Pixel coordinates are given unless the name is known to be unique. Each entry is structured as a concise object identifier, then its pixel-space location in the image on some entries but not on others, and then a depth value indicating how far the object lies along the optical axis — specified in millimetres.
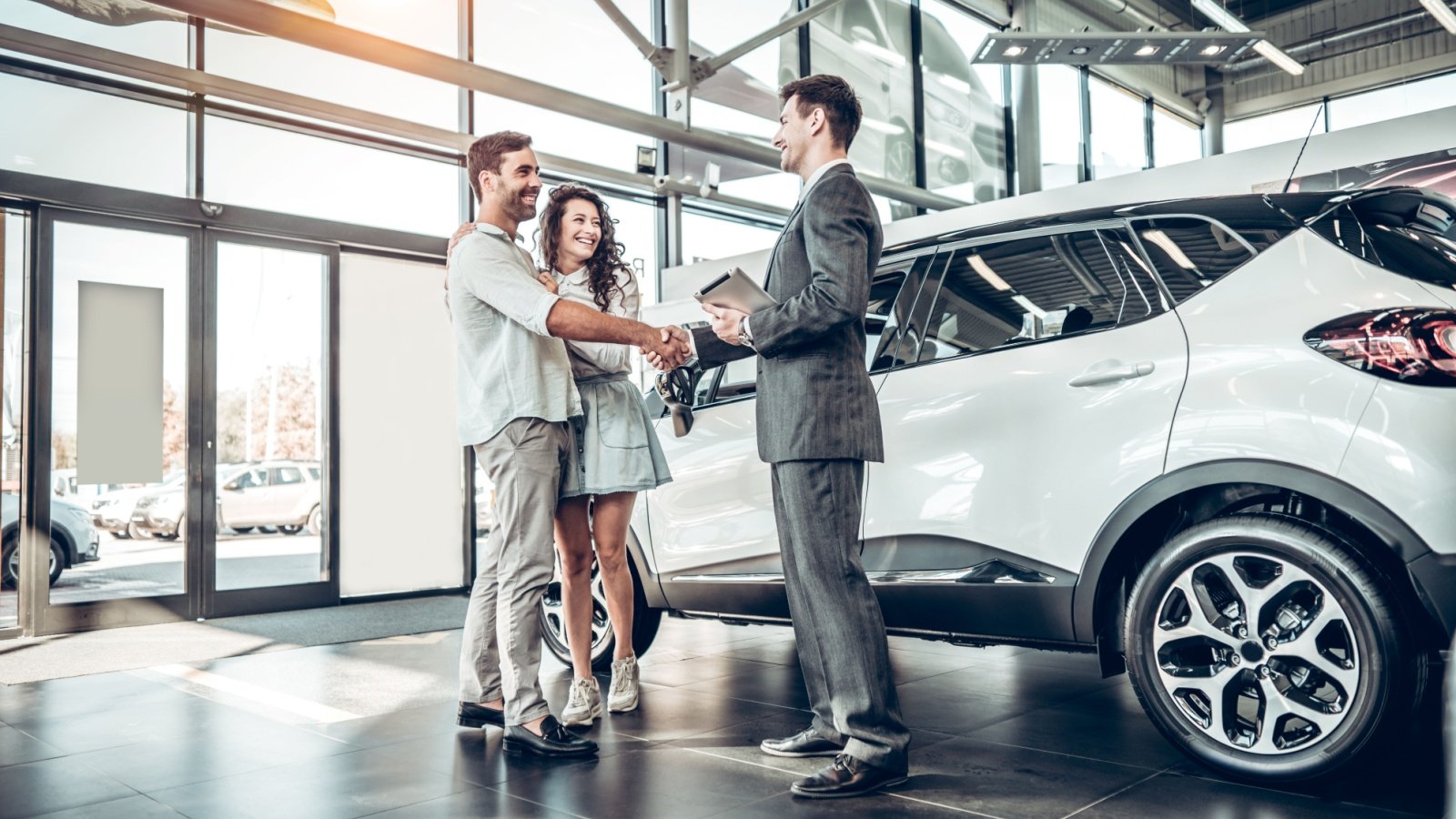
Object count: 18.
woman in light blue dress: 2973
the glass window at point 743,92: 8938
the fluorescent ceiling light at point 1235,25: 8367
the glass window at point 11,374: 5387
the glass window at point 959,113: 10836
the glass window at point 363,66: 6250
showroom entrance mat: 4438
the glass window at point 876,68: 9969
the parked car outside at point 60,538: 5395
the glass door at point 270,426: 6043
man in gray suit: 2289
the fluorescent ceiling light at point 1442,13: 9281
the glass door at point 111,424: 5438
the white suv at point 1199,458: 2041
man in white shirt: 2641
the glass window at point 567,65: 7488
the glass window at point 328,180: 6180
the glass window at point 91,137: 5430
